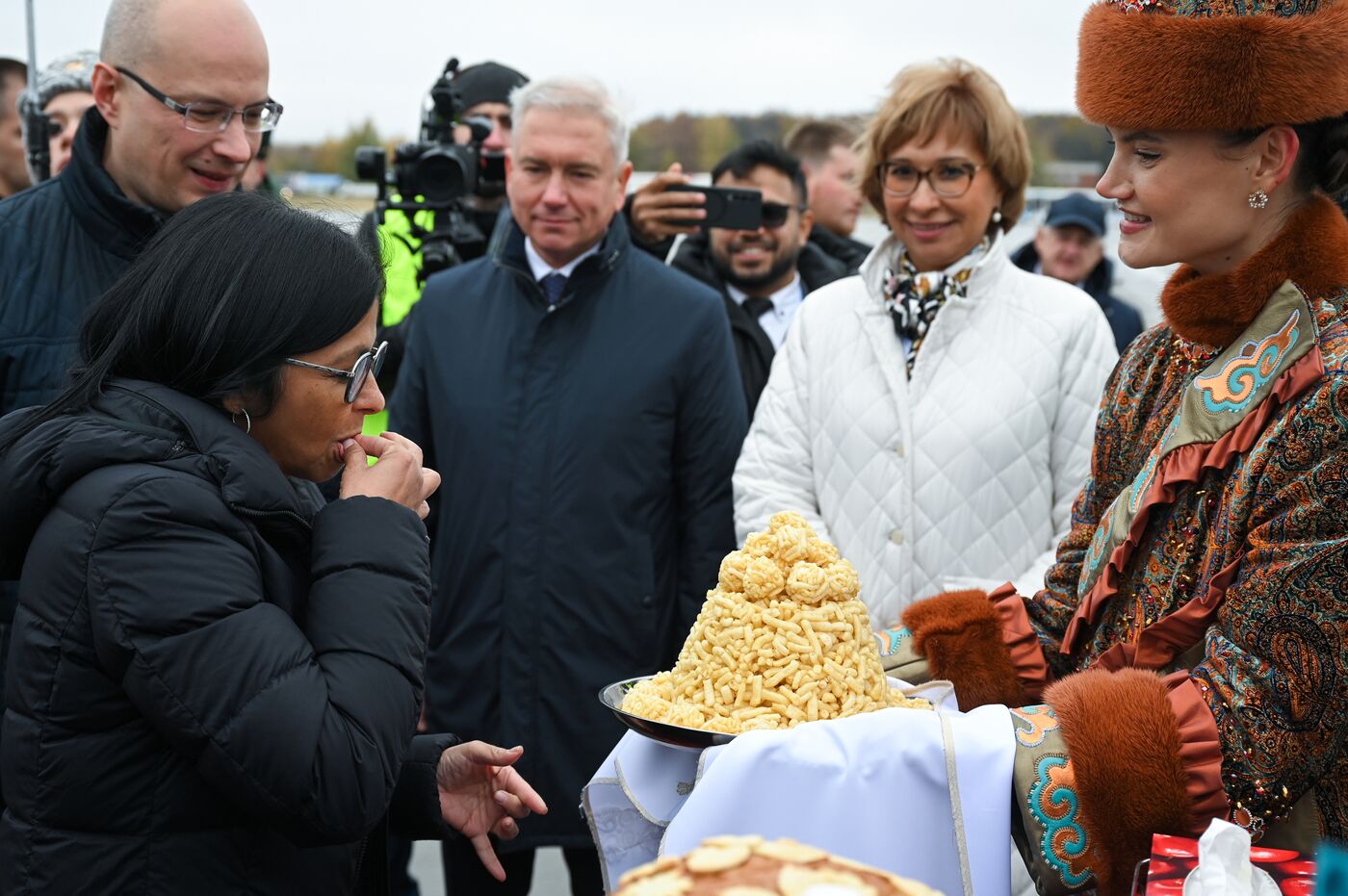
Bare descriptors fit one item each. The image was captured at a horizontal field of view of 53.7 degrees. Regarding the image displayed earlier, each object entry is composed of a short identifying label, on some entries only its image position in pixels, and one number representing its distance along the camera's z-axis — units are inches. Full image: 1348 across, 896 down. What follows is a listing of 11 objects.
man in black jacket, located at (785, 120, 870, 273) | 268.8
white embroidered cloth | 68.3
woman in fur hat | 67.3
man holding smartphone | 189.6
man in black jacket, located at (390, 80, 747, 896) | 138.7
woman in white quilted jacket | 124.5
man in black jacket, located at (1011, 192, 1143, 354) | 265.7
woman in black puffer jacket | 63.9
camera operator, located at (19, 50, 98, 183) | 175.3
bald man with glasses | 107.8
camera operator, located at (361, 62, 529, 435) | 177.9
